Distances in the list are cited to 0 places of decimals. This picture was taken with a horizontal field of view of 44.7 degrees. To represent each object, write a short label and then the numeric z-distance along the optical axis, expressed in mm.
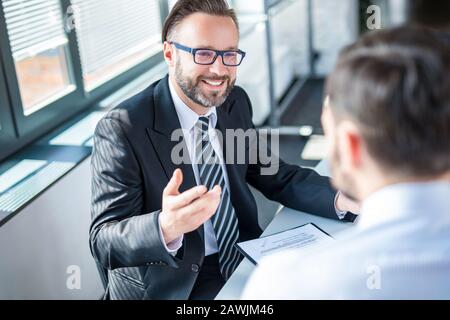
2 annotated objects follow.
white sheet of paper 1252
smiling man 1319
